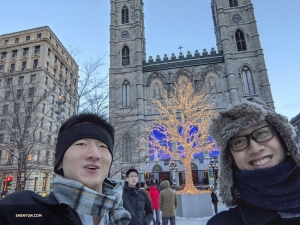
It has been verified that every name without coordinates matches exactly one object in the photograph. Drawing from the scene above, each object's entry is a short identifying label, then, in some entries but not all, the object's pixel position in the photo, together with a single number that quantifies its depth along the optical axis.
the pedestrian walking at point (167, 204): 6.63
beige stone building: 24.95
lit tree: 10.90
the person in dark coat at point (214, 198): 9.99
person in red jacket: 7.72
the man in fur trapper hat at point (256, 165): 1.29
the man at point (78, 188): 1.09
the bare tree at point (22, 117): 7.36
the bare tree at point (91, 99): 8.03
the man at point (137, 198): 4.29
